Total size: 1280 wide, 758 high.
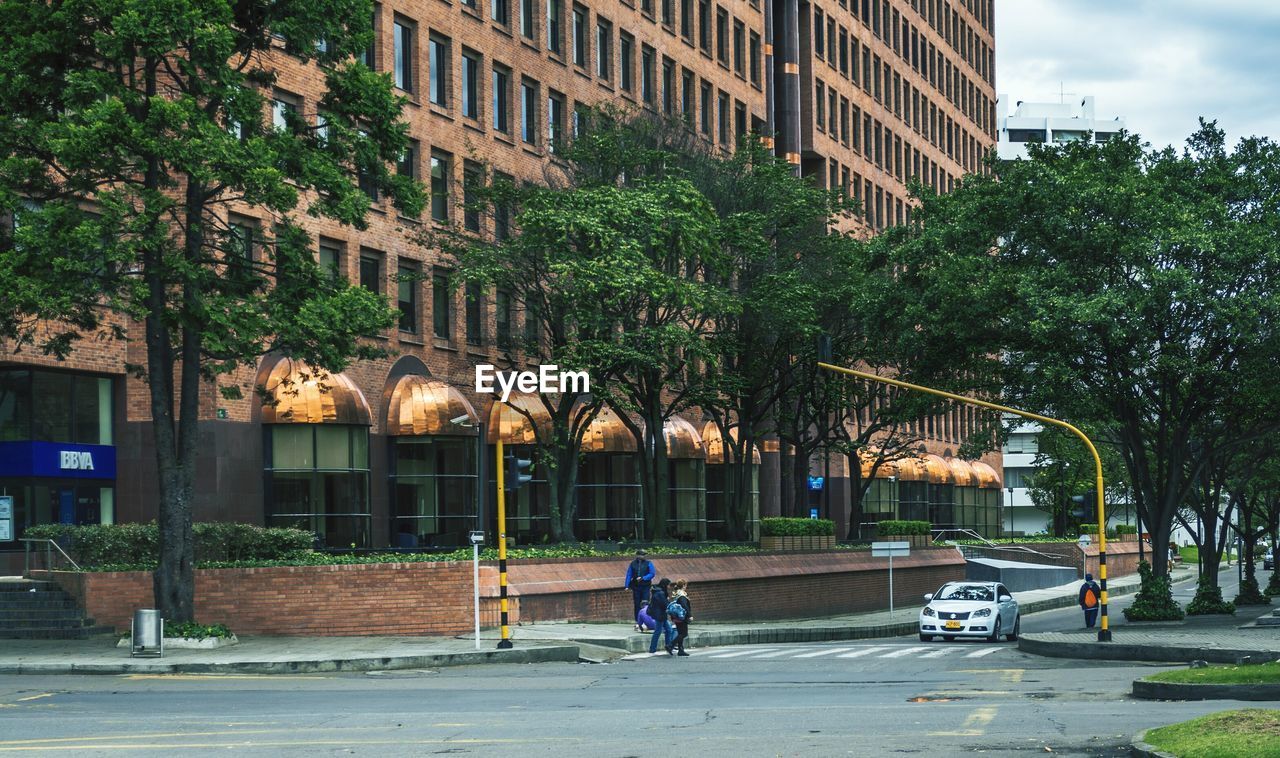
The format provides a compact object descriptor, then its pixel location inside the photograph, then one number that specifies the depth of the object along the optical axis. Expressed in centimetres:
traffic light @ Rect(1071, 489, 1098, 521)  4503
